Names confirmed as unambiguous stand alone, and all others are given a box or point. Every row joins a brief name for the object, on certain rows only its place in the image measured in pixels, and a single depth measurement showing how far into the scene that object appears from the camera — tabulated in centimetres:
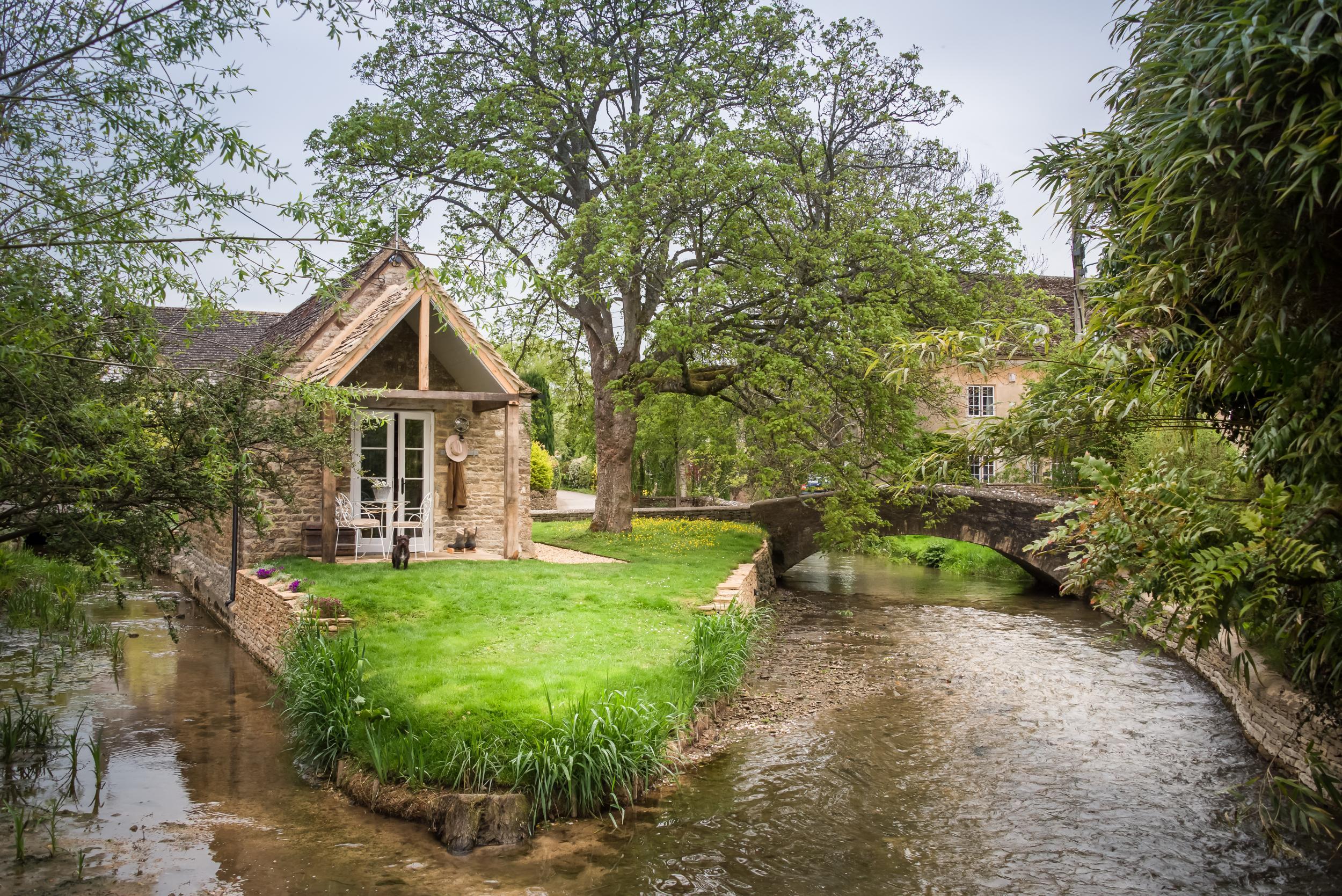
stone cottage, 1385
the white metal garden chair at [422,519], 1506
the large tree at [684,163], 1487
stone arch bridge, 1775
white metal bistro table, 1458
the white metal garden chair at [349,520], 1386
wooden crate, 1418
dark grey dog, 1326
